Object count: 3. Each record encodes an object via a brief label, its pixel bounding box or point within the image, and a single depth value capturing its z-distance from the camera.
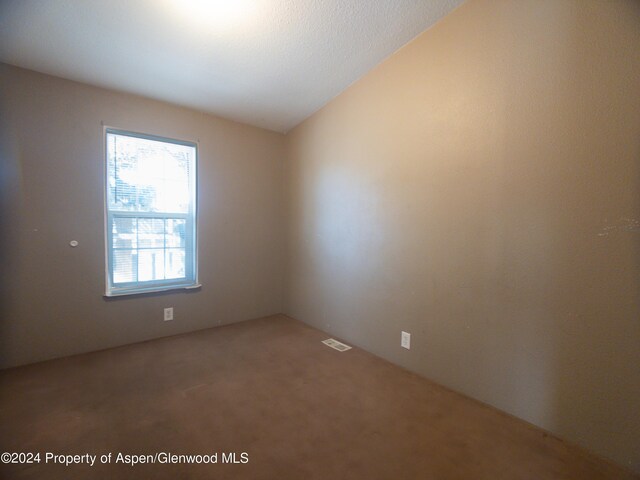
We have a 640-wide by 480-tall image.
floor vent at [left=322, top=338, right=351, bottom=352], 2.54
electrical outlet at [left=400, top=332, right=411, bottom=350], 2.15
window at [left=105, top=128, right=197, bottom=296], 2.43
